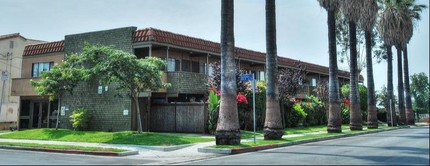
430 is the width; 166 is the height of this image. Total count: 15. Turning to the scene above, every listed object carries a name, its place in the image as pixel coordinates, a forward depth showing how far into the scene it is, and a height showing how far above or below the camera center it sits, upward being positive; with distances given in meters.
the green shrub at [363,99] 47.00 +2.11
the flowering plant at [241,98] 25.81 +1.18
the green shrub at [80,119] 27.09 -0.07
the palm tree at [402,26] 40.97 +8.98
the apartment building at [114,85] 26.95 +2.64
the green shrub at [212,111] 24.94 +0.41
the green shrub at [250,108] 27.52 +0.64
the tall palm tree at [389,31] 40.94 +8.39
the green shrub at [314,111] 36.59 +0.61
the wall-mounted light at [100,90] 28.10 +1.84
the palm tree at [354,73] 30.31 +3.29
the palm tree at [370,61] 33.72 +4.70
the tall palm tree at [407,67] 43.97 +5.59
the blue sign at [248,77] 18.30 +1.77
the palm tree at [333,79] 27.09 +2.52
